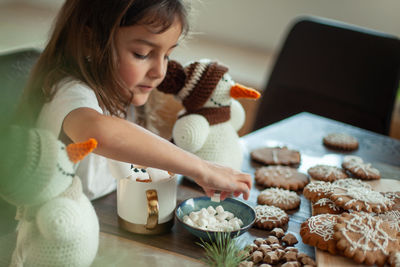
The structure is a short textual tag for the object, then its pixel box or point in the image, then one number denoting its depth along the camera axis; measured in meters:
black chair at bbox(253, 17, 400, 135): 1.69
